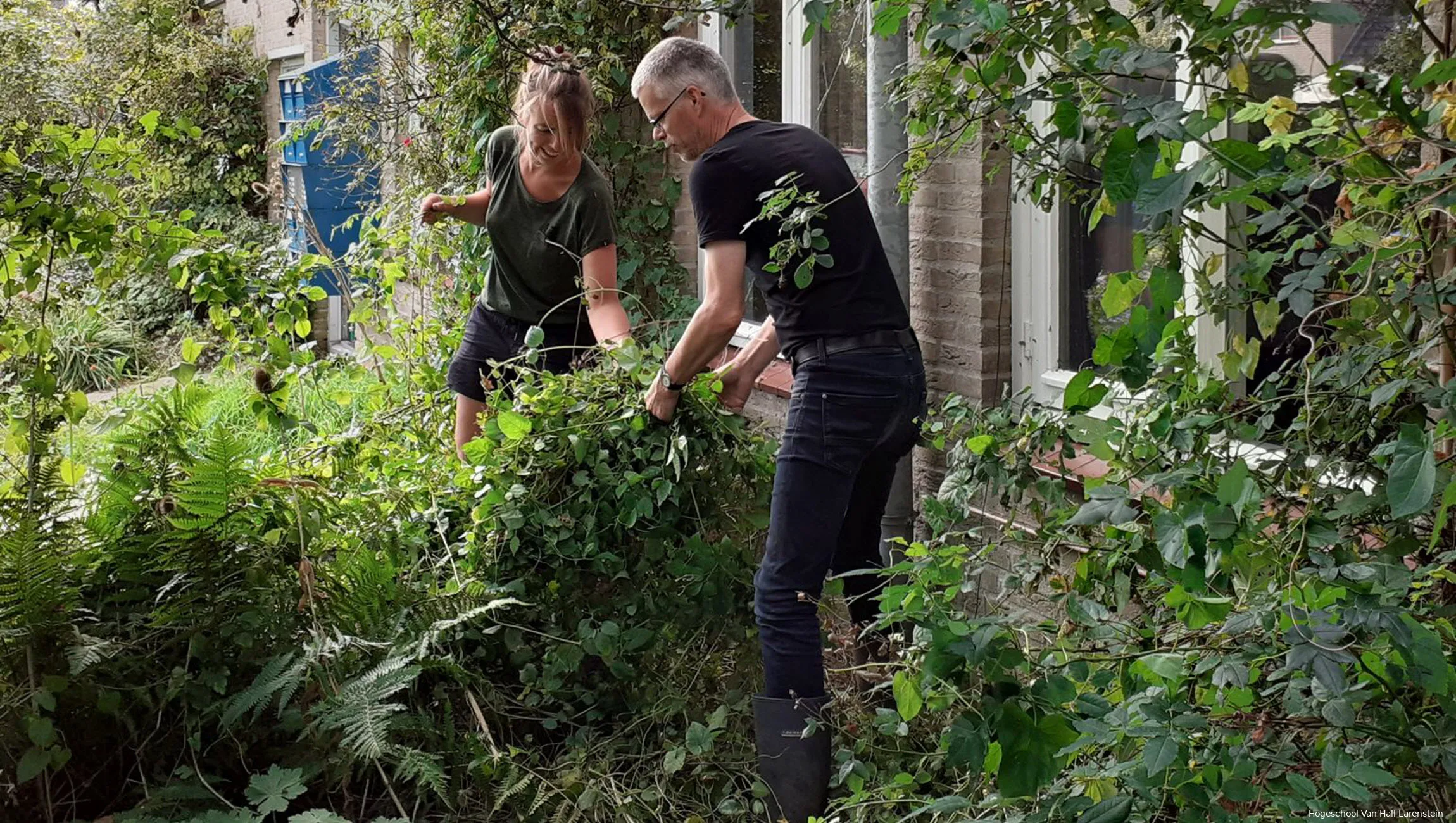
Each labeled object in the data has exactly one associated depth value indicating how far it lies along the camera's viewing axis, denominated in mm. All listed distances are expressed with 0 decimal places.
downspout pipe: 4352
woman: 4422
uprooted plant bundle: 3109
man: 3387
